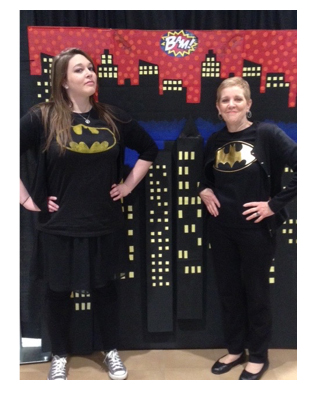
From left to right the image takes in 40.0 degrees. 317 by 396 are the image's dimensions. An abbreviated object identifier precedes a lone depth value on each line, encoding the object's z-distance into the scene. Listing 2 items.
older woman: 2.05
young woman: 2.00
